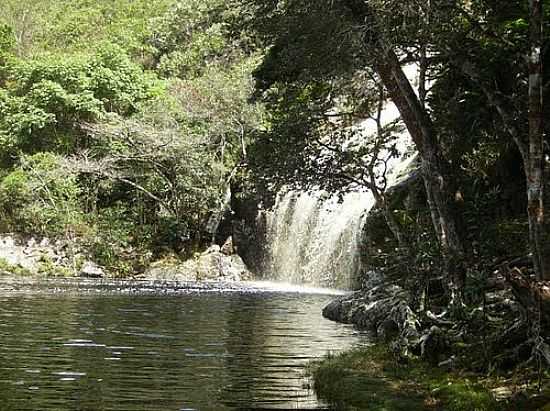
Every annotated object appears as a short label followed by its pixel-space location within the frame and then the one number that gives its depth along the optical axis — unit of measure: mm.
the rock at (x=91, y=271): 44938
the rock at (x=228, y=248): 46344
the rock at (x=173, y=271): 45375
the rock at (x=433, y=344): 12891
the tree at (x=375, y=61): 14273
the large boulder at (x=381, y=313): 13930
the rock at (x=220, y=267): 44906
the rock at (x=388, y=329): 17144
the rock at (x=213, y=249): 46281
